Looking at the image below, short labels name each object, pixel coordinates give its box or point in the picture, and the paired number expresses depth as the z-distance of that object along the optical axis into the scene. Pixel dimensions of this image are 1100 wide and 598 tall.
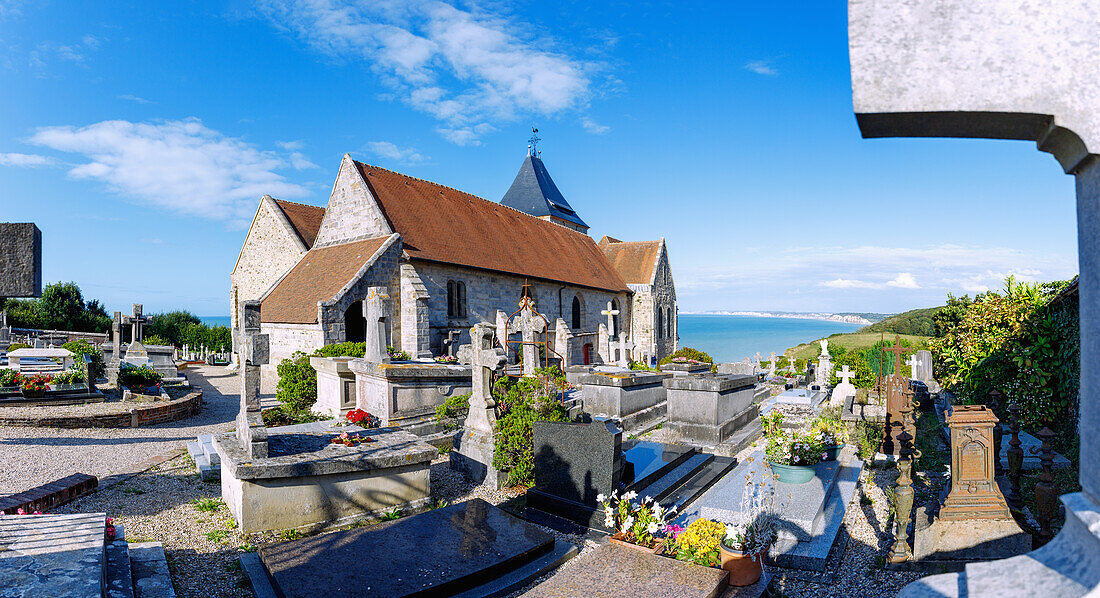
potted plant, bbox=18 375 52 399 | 12.02
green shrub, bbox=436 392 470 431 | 9.48
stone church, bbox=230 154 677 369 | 15.71
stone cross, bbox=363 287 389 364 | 10.23
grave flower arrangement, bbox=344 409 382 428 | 8.80
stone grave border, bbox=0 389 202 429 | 10.55
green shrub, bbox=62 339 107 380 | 13.20
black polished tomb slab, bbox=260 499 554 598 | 4.26
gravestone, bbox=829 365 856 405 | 13.48
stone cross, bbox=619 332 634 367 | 18.75
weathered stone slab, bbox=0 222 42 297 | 2.51
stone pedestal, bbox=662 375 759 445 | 9.66
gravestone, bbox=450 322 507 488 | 7.84
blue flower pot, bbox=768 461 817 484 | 6.80
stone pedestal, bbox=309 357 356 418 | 10.95
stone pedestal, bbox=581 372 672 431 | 11.07
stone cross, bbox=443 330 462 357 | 16.73
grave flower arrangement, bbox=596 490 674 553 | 4.70
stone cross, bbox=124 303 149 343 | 20.81
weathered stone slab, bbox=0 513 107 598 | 3.12
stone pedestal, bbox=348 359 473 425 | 9.45
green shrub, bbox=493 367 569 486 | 7.40
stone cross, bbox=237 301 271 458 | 5.73
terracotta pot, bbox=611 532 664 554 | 4.48
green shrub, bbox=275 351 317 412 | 12.55
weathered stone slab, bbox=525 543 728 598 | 3.81
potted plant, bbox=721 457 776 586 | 4.15
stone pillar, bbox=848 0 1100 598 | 1.13
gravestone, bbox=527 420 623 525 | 6.18
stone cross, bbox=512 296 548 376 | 12.27
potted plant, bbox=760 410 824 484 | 6.83
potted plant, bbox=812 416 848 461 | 7.84
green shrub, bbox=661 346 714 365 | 22.63
